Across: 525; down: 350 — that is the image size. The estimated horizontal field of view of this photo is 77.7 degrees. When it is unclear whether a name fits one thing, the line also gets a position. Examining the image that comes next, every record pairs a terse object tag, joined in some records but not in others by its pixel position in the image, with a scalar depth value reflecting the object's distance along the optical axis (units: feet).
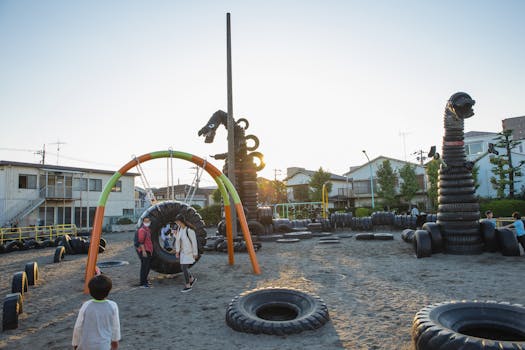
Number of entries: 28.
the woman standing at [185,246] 24.40
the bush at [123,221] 114.97
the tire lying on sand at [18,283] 22.44
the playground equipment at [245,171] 55.77
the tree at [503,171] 100.83
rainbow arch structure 24.77
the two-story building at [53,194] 95.25
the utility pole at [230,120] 38.45
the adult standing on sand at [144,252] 25.18
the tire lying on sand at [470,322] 11.35
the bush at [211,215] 112.78
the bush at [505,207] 87.45
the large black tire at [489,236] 32.58
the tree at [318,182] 156.46
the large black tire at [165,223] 26.61
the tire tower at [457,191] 32.81
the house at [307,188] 173.17
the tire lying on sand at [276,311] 14.65
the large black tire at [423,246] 32.19
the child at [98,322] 9.66
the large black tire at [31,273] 27.22
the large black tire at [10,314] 16.44
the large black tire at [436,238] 33.27
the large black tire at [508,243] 30.89
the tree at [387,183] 136.77
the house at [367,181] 154.61
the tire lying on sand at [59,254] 40.41
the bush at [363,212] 107.06
